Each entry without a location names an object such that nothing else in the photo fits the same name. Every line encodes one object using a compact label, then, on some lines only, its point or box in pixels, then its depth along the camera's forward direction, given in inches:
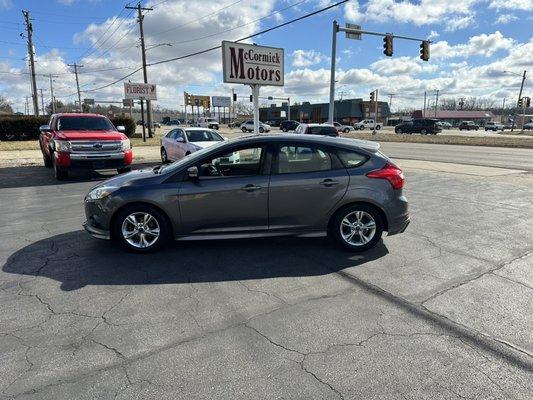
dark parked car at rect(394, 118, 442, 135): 1955.0
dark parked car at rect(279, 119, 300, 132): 2214.6
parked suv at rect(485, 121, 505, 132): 2851.9
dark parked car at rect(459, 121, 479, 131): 2883.9
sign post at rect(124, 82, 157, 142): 1195.9
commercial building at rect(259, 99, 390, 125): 3479.3
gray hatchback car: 193.9
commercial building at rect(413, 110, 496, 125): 4488.2
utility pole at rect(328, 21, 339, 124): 843.4
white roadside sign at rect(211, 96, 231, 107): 3993.6
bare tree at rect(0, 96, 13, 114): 4537.6
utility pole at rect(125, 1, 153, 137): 1277.1
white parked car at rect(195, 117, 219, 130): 2615.7
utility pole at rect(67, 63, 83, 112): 2796.8
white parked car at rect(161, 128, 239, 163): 533.6
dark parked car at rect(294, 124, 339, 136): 724.0
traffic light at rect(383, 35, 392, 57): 861.8
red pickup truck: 432.1
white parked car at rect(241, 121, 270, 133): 2322.8
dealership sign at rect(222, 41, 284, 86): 497.0
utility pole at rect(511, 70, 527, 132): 2249.5
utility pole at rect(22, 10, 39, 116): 1542.8
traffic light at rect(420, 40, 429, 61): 913.9
